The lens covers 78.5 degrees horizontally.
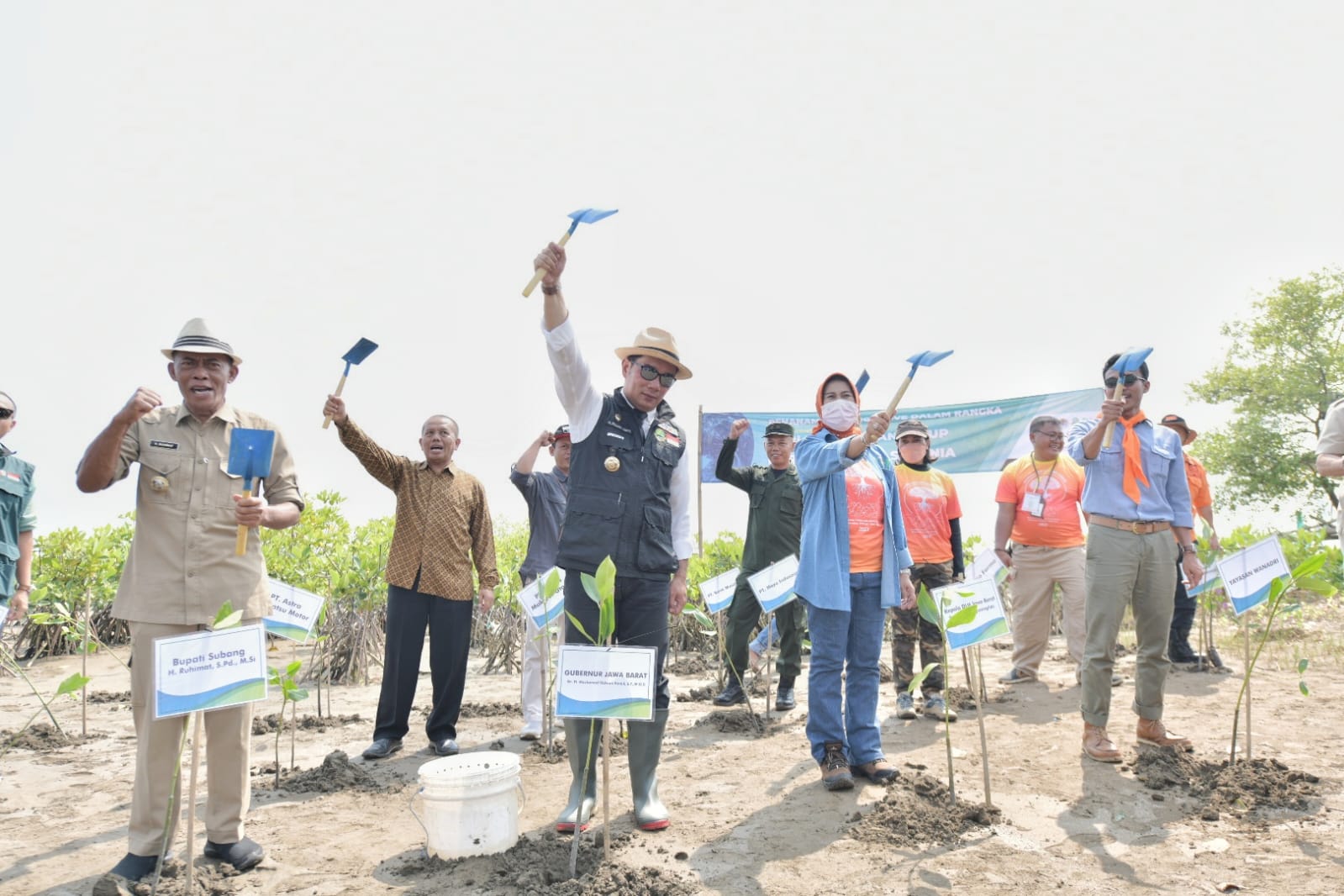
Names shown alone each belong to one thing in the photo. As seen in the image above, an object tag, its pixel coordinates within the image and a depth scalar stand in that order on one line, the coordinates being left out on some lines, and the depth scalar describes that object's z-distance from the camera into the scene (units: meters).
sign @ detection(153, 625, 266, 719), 2.71
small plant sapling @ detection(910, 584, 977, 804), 3.34
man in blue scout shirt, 4.20
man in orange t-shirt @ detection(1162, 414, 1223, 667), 7.18
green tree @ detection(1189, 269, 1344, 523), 18.84
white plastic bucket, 3.17
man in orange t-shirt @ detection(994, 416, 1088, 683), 6.48
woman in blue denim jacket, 3.98
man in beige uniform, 2.94
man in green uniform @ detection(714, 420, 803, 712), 5.86
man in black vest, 3.38
